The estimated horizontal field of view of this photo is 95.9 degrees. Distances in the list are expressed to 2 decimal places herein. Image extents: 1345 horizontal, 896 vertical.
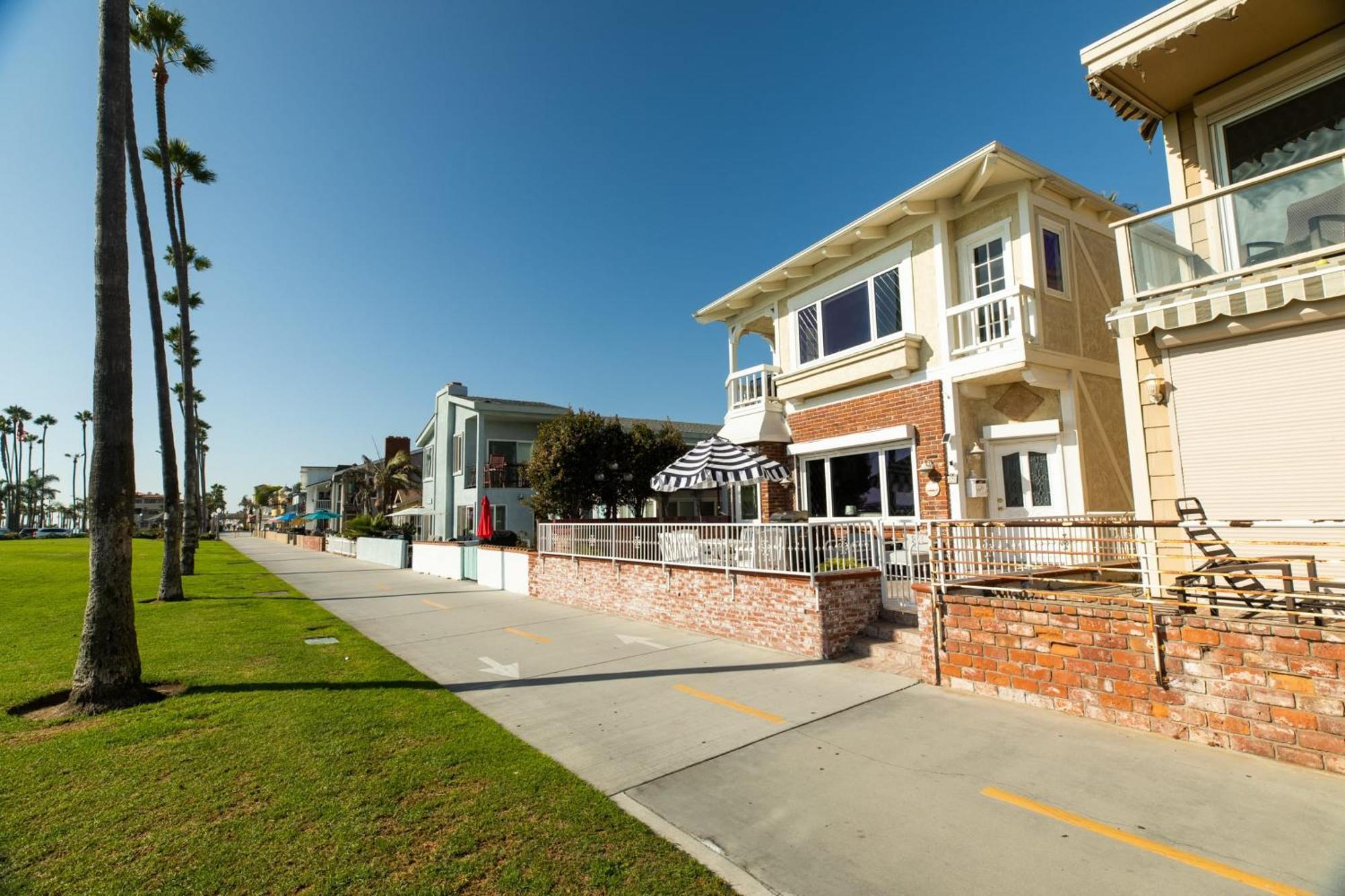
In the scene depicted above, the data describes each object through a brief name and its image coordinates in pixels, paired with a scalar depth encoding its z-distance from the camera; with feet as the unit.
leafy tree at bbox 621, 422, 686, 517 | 61.57
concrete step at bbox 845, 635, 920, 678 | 24.14
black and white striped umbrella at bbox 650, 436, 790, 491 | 37.73
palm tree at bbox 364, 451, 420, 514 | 139.64
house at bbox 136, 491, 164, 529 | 476.83
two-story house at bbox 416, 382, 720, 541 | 91.50
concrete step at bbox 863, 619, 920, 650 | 24.94
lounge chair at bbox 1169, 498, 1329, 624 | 15.90
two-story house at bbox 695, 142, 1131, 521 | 32.86
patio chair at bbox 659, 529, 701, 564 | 35.12
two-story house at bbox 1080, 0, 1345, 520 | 18.85
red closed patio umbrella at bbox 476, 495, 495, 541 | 70.18
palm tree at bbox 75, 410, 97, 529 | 266.57
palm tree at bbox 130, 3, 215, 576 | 54.24
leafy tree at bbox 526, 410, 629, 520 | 57.93
